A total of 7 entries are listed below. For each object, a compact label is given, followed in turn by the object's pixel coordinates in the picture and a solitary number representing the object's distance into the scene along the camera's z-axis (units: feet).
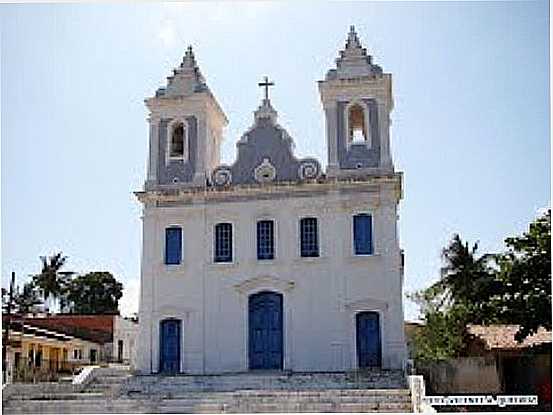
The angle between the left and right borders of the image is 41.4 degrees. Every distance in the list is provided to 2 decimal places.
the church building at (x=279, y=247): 55.52
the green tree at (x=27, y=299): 109.41
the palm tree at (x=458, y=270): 86.17
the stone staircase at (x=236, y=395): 41.88
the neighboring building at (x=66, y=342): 71.36
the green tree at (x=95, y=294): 130.82
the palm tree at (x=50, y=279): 123.68
